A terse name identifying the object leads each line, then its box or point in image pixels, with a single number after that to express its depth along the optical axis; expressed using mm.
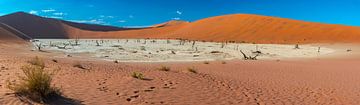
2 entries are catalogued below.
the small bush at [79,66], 16138
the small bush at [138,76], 12729
